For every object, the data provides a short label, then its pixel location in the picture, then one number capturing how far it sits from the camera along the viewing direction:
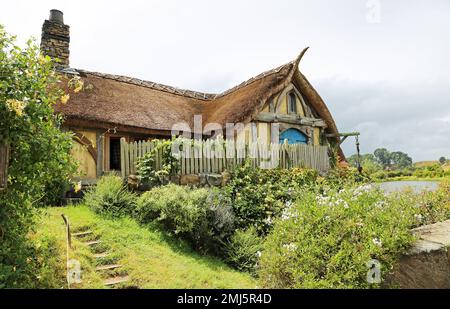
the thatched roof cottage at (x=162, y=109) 10.16
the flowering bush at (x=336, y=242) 3.68
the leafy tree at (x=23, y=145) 3.79
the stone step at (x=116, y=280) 4.51
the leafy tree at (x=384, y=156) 56.06
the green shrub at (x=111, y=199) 7.02
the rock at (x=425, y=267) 3.65
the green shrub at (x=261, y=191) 7.32
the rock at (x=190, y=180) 8.12
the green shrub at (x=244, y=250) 5.90
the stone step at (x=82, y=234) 5.83
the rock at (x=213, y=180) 8.28
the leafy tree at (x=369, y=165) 13.55
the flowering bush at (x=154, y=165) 7.94
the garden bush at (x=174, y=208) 6.36
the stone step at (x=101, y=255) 5.14
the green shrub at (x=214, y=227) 6.36
